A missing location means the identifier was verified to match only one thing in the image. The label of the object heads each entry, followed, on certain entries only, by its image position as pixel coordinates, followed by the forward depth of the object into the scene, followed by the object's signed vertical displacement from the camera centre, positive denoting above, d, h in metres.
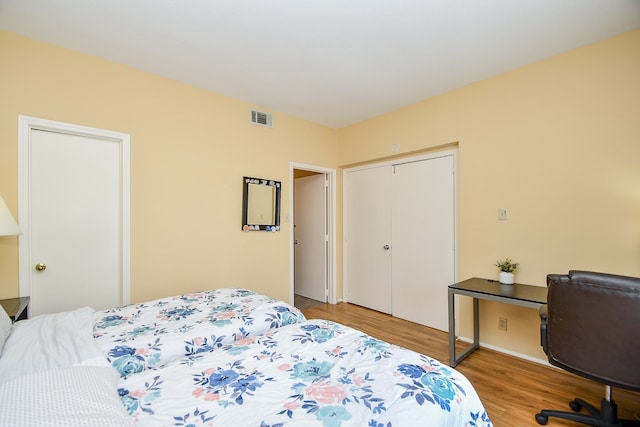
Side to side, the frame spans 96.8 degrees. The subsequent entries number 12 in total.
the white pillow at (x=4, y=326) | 1.27 -0.52
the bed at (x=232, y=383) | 0.85 -0.65
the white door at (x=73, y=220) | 2.21 -0.03
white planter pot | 2.56 -0.58
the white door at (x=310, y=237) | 4.37 -0.35
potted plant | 2.57 -0.52
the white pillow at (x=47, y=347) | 1.10 -0.57
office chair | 1.43 -0.64
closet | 3.22 -0.28
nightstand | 1.73 -0.59
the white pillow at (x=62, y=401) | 0.73 -0.52
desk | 2.15 -0.64
